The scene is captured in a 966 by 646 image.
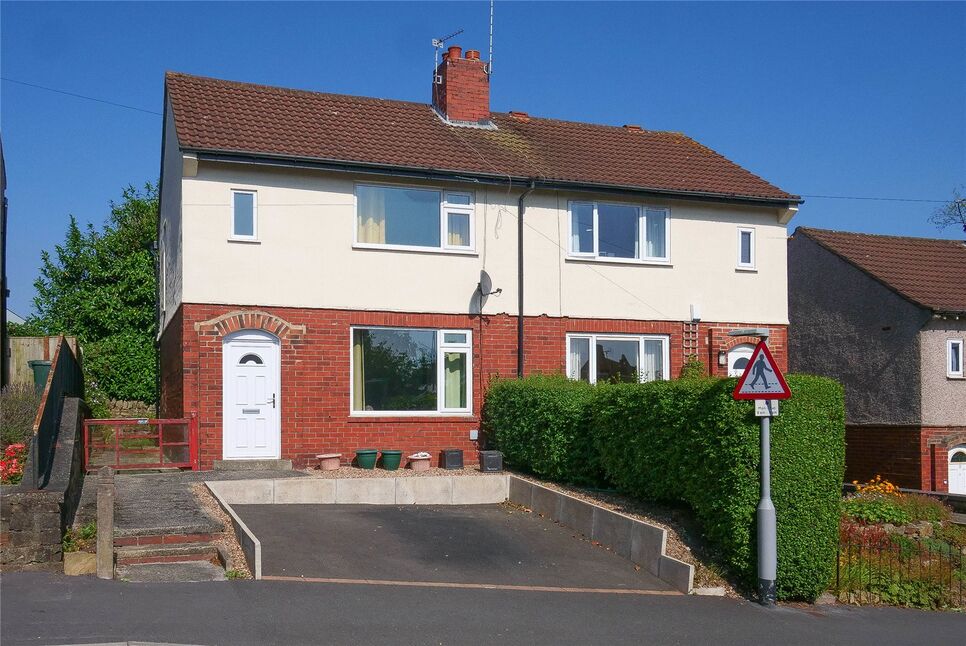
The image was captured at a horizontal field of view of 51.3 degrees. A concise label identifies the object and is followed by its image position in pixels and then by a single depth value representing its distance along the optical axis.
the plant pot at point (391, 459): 17.25
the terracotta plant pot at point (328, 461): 16.95
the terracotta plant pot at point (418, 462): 17.47
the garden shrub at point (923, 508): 15.68
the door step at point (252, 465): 16.52
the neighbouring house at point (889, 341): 22.62
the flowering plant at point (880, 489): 16.83
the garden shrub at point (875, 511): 15.18
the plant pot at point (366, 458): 17.14
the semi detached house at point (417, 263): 16.98
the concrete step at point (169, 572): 9.91
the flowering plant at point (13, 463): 11.61
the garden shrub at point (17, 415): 13.39
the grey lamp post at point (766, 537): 10.63
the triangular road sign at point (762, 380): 10.66
